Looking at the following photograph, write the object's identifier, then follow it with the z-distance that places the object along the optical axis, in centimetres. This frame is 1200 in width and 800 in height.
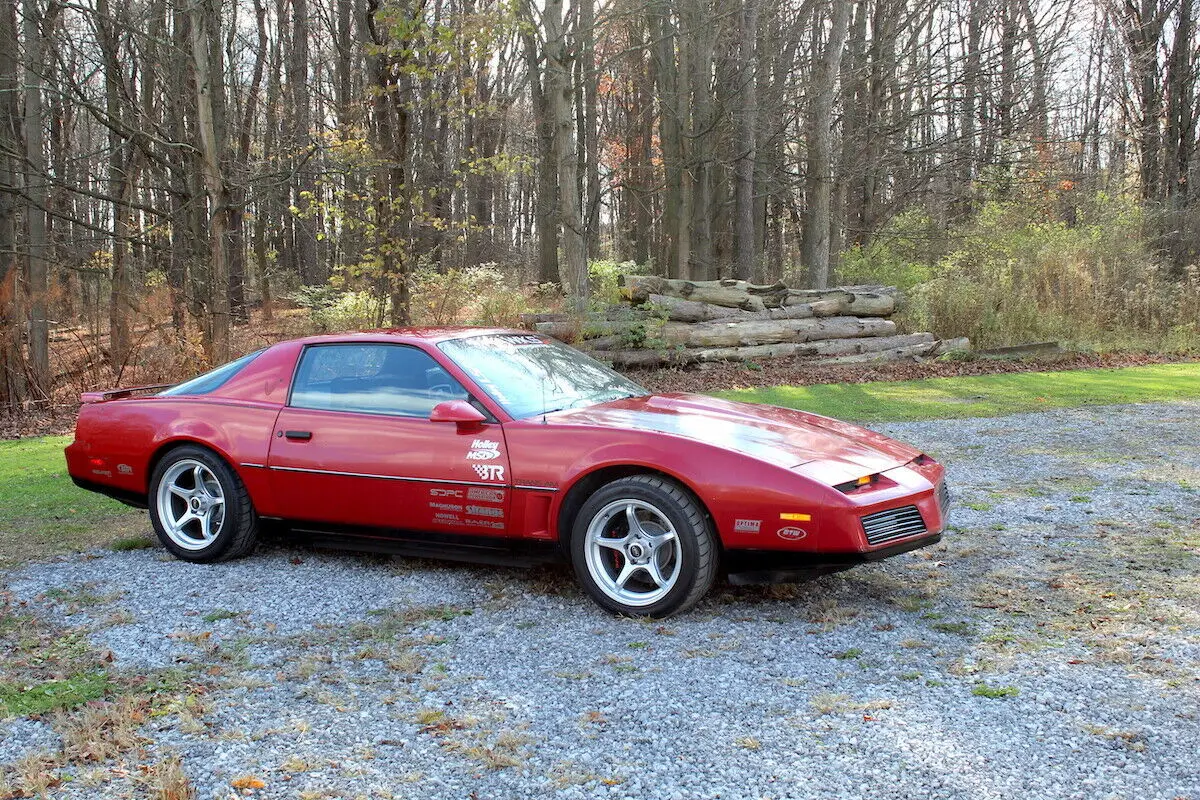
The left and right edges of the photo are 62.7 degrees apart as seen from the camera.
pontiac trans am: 436
